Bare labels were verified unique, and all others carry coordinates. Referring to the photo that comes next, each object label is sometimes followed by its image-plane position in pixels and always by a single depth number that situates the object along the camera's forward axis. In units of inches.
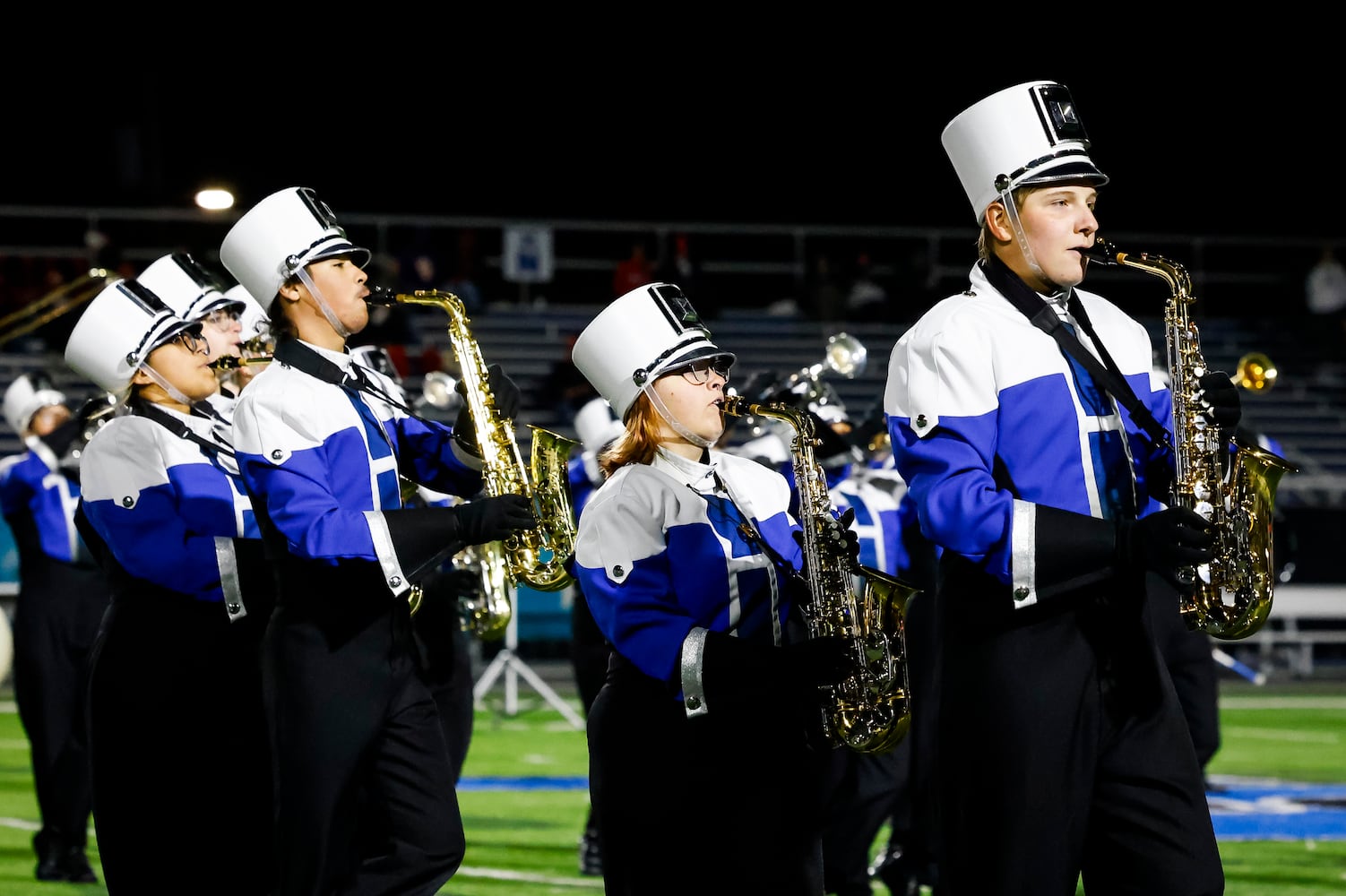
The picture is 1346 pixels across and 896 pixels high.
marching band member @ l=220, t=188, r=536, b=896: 366.7
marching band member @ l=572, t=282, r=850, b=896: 314.5
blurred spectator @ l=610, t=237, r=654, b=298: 1519.4
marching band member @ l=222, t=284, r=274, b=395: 478.0
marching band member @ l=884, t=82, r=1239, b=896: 286.4
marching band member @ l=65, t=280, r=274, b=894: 416.4
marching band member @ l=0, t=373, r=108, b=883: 619.2
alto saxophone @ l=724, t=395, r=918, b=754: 320.6
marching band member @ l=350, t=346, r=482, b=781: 536.3
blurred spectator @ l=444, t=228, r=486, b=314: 1542.7
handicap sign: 1551.3
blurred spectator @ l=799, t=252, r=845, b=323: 1621.3
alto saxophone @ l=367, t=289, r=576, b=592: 407.5
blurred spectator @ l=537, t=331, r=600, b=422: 1423.7
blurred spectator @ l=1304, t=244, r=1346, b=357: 1613.9
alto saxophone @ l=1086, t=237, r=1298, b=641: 298.4
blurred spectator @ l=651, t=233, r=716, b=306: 1508.4
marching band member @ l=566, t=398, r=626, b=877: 606.0
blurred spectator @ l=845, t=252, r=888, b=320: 1623.7
